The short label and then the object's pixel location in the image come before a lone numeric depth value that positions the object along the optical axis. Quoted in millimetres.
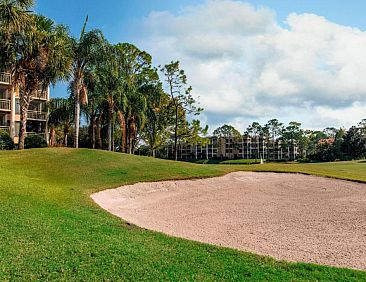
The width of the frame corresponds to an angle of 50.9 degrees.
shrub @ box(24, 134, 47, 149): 36719
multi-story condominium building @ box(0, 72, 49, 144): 45312
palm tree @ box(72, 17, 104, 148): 31297
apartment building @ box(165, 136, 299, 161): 130750
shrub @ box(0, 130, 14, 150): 32031
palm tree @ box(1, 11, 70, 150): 27766
